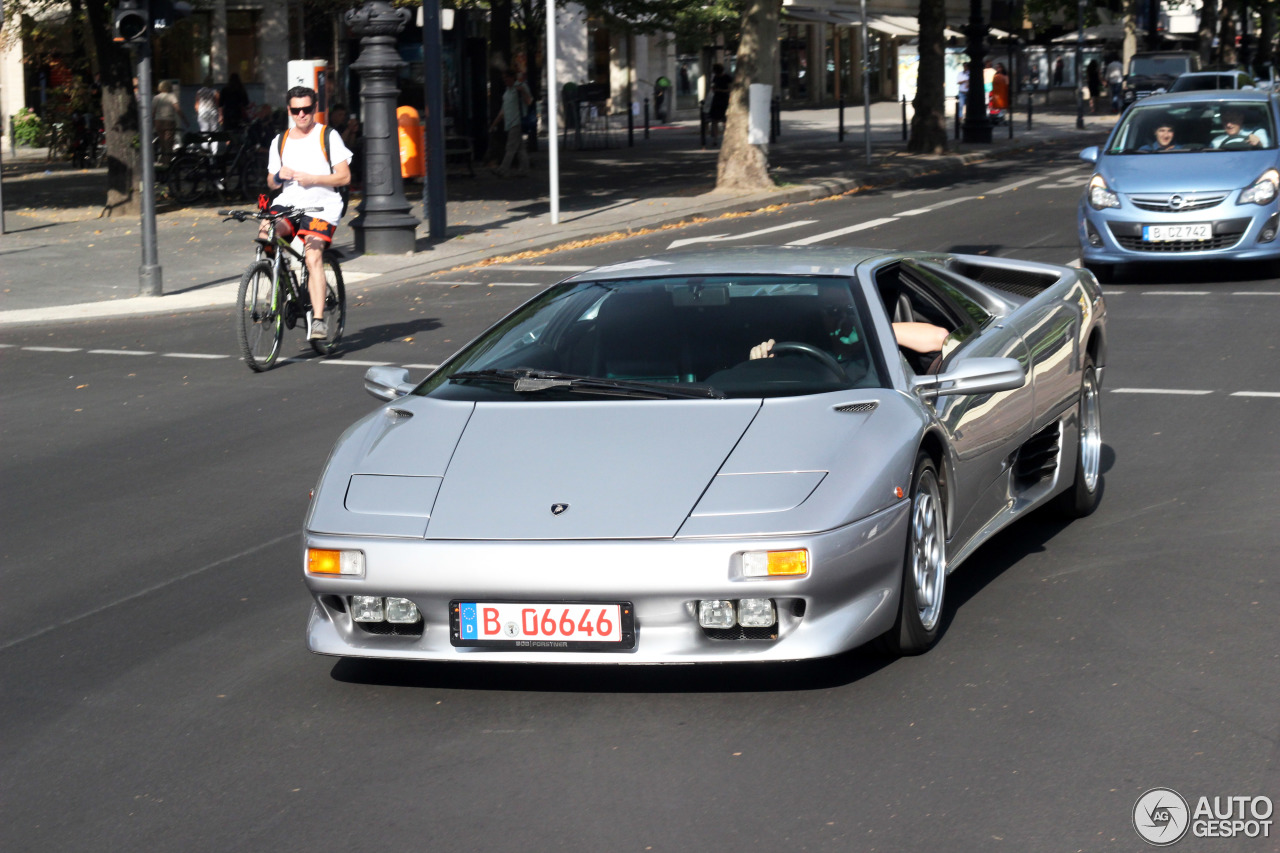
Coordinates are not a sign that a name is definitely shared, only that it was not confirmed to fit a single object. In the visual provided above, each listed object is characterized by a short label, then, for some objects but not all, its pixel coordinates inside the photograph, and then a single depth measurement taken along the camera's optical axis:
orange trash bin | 24.09
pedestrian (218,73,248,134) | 34.47
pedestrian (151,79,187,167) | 29.03
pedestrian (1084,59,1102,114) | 57.41
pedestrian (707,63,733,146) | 39.88
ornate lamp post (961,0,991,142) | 38.31
